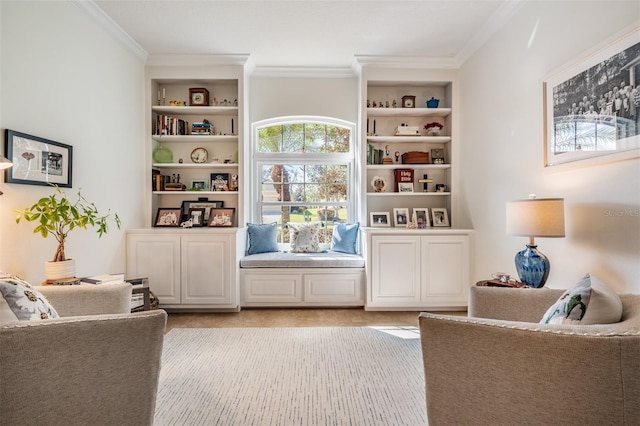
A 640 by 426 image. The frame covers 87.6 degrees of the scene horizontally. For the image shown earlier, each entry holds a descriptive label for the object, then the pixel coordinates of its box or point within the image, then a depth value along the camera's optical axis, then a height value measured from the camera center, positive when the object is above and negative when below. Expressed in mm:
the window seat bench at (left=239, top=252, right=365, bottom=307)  3684 -738
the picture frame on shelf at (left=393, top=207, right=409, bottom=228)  4107 -1
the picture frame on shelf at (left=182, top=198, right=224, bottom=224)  4074 +126
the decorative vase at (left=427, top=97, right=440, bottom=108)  4012 +1346
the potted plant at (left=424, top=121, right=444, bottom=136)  4094 +1070
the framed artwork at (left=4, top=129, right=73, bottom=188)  2094 +385
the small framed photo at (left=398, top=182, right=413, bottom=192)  4125 +345
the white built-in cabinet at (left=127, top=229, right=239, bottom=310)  3498 -503
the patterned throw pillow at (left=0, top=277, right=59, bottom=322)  1182 -328
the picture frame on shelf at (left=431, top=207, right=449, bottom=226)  4051 -26
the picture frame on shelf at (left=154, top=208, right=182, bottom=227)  3932 -20
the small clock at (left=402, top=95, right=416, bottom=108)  4039 +1383
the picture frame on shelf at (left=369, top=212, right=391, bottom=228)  4121 -50
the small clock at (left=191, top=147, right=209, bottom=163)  4125 +745
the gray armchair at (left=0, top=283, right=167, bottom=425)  999 -497
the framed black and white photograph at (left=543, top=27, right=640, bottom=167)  1711 +641
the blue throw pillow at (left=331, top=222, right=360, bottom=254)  4055 -281
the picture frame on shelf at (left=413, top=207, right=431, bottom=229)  4059 -26
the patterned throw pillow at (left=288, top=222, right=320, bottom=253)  4086 -283
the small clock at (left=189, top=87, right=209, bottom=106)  3959 +1416
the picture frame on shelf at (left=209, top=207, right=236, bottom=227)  3979 -21
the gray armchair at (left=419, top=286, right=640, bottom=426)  869 -445
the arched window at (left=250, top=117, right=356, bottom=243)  4297 +520
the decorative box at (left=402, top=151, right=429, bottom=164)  4035 +700
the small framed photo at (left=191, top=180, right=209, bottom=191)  4133 +375
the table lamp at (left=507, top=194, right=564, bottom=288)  2037 -75
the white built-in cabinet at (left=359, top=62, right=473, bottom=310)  3572 +282
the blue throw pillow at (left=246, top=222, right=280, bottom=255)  3998 -287
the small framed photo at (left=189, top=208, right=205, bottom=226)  4008 -9
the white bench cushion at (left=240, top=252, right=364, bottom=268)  3672 -518
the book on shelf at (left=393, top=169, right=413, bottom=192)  4137 +483
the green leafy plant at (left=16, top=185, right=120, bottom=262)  2035 -9
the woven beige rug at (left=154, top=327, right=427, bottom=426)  1766 -1049
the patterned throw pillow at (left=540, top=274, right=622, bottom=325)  1135 -323
